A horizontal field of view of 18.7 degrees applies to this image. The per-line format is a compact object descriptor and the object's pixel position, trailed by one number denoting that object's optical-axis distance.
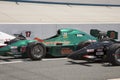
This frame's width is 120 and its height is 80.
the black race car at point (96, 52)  11.55
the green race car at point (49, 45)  12.65
